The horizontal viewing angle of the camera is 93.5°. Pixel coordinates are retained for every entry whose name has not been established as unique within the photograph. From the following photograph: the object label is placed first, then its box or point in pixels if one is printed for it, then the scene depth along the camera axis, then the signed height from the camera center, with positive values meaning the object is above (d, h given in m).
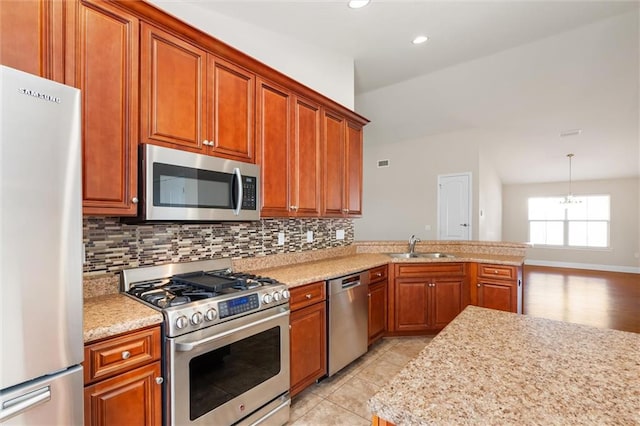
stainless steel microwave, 1.62 +0.16
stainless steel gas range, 1.41 -0.68
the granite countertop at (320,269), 2.18 -0.48
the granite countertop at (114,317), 1.20 -0.46
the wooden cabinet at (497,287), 3.13 -0.79
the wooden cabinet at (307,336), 2.09 -0.90
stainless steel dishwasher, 2.42 -0.91
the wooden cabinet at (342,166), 2.94 +0.48
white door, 6.14 +0.13
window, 8.11 -0.24
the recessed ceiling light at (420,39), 3.15 +1.84
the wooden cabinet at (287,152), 2.31 +0.51
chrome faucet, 3.69 -0.39
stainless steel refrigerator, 0.87 -0.12
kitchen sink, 3.71 -0.53
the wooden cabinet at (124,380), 1.18 -0.70
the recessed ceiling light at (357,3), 2.45 +1.73
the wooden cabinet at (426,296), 3.26 -0.91
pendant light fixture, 7.65 +0.31
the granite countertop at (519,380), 0.65 -0.44
